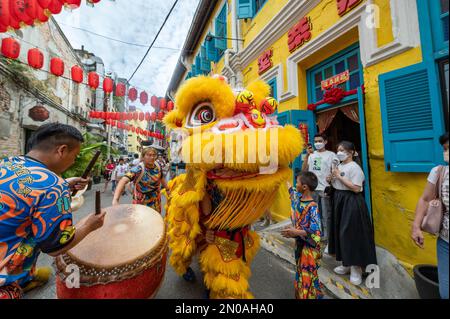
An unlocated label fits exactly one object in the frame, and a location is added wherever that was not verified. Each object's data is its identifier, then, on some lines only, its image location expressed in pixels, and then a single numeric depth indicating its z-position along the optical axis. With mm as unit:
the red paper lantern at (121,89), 7590
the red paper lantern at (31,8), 3398
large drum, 1319
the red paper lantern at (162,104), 8916
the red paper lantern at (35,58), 5629
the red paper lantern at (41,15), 3445
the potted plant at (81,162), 7630
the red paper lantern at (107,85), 7254
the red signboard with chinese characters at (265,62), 4898
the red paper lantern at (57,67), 5883
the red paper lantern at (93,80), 6562
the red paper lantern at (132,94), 7919
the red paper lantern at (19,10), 3473
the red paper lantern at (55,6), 3372
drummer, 1039
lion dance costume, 1353
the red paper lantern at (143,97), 8492
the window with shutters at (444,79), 2092
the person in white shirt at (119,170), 8894
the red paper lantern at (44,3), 3356
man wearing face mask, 3246
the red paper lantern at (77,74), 6607
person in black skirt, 2357
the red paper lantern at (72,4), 3337
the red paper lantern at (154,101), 8683
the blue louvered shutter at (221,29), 6629
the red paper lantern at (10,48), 5080
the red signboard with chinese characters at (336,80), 3428
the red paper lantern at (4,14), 3488
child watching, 1747
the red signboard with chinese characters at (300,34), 3802
